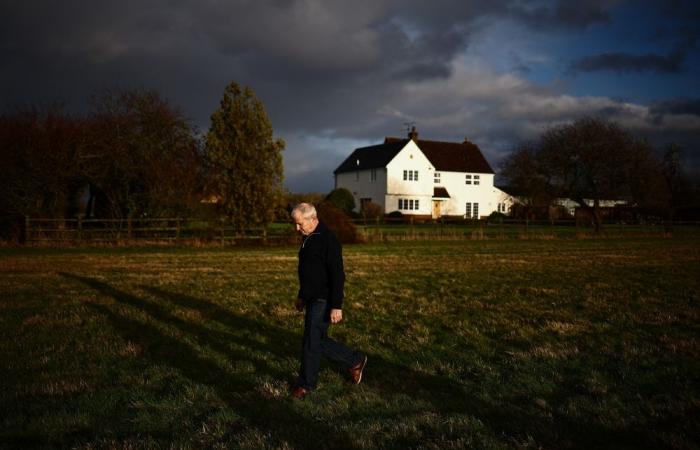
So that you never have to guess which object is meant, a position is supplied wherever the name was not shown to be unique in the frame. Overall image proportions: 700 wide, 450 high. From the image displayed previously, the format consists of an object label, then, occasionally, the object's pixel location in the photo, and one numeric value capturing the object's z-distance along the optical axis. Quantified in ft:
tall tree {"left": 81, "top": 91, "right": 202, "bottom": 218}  92.48
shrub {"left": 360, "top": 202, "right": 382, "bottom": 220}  166.56
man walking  18.04
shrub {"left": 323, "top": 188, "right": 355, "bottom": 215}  184.85
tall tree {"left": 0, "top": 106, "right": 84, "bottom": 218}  85.97
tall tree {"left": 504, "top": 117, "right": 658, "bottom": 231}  122.58
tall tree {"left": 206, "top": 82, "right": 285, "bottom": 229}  88.12
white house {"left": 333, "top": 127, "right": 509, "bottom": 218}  208.54
